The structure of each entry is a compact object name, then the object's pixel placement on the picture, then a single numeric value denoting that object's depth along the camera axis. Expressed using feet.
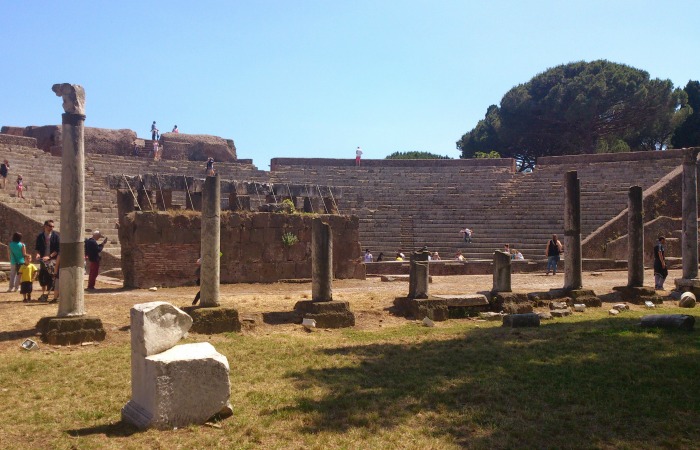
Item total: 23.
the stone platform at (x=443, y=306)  42.24
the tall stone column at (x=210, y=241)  37.47
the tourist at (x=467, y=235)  91.61
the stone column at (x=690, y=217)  53.11
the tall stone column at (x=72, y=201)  32.91
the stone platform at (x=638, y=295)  48.98
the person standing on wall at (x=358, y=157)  125.29
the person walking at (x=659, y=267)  54.54
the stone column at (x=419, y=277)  42.88
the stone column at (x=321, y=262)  40.83
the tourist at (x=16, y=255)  46.06
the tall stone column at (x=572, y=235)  49.06
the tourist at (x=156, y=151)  114.21
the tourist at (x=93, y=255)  49.33
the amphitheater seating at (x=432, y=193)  88.74
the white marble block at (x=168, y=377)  19.56
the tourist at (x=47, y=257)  42.57
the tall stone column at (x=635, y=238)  50.37
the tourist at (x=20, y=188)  80.32
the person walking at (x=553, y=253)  67.87
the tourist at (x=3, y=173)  83.27
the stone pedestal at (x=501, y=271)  45.70
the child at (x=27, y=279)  41.83
